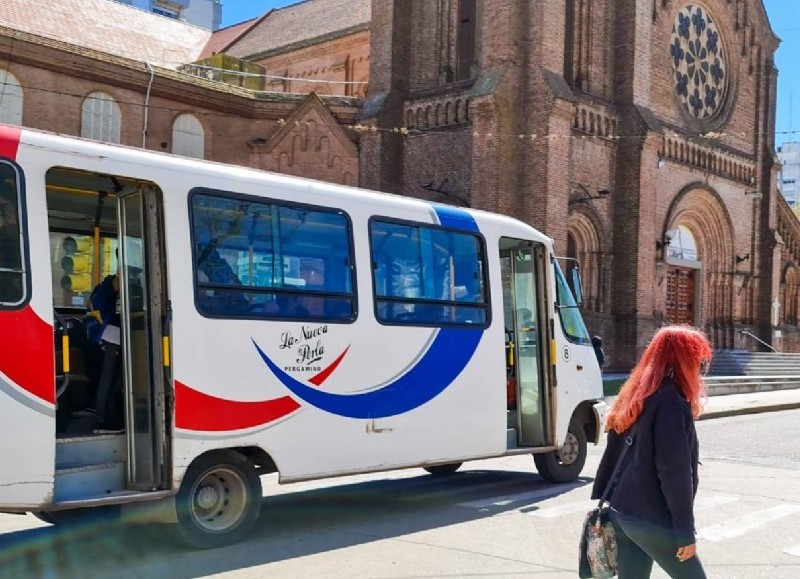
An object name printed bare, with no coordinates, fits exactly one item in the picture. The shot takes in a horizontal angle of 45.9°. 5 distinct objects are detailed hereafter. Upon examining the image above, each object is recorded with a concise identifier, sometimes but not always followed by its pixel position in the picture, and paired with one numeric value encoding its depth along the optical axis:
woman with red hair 4.02
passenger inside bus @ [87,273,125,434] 7.14
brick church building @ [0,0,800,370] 24.36
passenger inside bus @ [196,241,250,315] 7.23
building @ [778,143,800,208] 125.44
